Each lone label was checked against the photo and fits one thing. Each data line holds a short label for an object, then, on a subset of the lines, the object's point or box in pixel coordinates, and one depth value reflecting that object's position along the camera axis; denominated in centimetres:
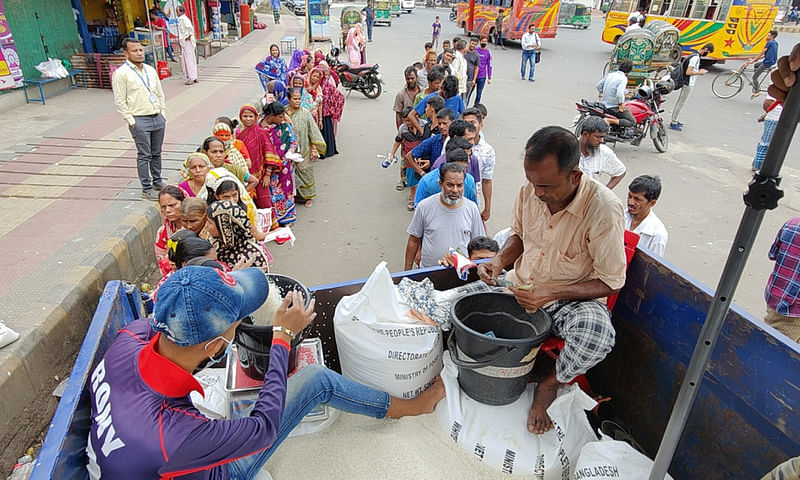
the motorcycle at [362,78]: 1247
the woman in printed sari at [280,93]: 701
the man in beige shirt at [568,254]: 206
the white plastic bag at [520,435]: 223
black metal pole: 120
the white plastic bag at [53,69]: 876
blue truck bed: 174
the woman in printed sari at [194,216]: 327
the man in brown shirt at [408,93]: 714
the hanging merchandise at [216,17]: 1783
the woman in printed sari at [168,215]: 339
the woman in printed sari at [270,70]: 972
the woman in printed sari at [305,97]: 675
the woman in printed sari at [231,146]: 467
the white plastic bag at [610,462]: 200
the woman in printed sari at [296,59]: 976
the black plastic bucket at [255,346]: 216
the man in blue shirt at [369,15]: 2231
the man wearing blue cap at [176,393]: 144
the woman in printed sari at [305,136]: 595
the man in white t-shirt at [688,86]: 963
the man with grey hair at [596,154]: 468
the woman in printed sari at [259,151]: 513
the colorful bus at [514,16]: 1972
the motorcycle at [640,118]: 862
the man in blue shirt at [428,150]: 509
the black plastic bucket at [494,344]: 215
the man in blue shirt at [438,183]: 393
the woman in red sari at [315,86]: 729
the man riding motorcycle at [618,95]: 842
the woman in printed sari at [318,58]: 929
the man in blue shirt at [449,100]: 595
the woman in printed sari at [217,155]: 438
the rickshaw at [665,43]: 1417
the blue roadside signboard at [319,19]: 1944
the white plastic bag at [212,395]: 226
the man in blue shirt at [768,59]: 1332
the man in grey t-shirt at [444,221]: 354
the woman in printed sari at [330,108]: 770
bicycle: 1393
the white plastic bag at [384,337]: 237
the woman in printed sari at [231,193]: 366
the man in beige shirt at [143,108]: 503
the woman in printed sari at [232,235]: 322
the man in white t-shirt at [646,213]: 330
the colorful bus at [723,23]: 1559
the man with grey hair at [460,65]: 915
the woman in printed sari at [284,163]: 543
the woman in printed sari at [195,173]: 404
